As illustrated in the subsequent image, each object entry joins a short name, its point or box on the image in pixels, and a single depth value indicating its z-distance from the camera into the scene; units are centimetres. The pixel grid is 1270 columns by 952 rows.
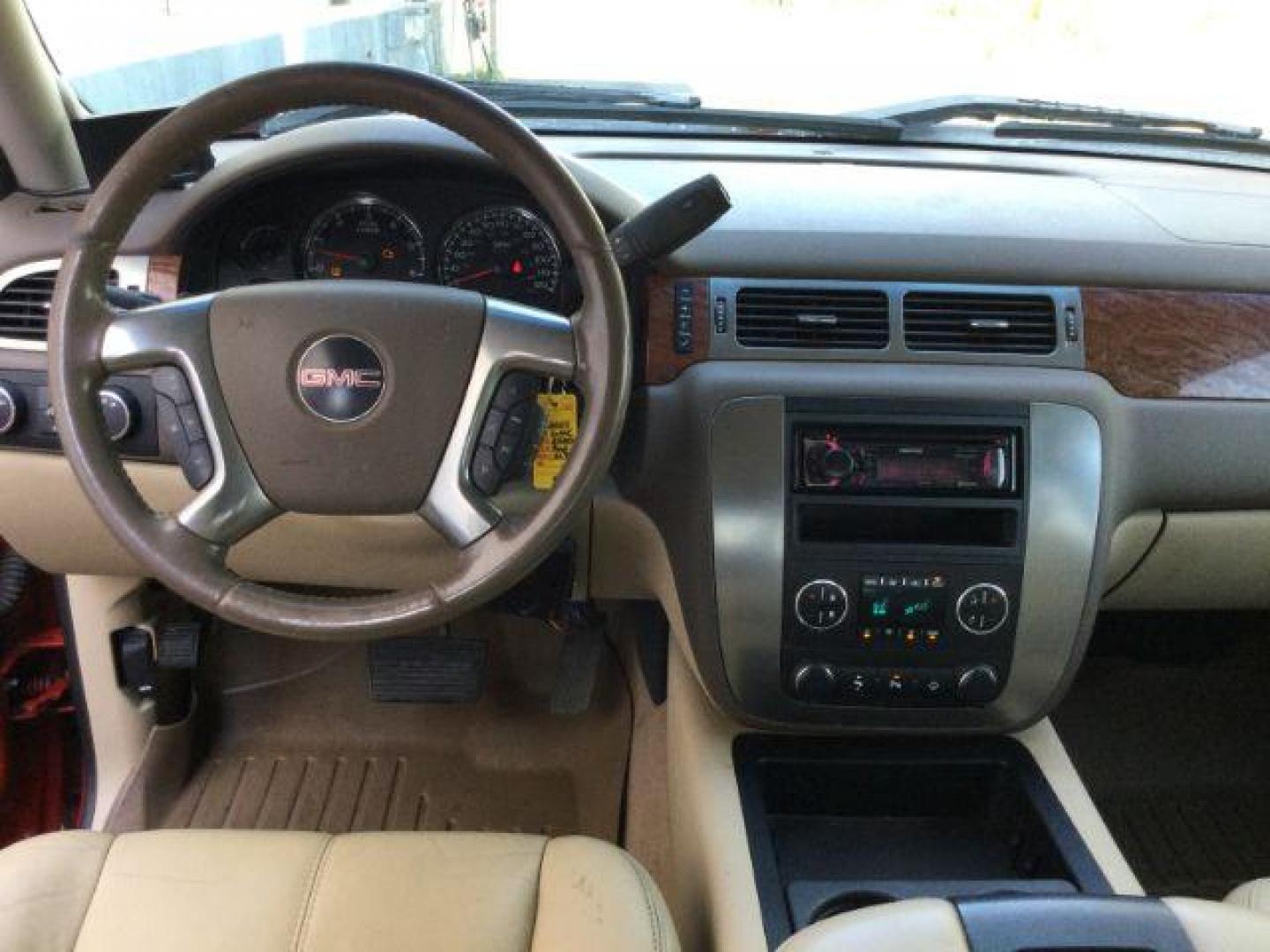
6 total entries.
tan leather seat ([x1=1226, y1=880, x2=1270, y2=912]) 126
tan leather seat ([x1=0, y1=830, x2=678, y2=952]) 120
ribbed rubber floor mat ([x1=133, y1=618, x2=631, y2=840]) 216
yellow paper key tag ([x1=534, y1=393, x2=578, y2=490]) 146
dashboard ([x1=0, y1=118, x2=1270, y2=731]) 151
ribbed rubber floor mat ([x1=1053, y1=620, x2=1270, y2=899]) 210
